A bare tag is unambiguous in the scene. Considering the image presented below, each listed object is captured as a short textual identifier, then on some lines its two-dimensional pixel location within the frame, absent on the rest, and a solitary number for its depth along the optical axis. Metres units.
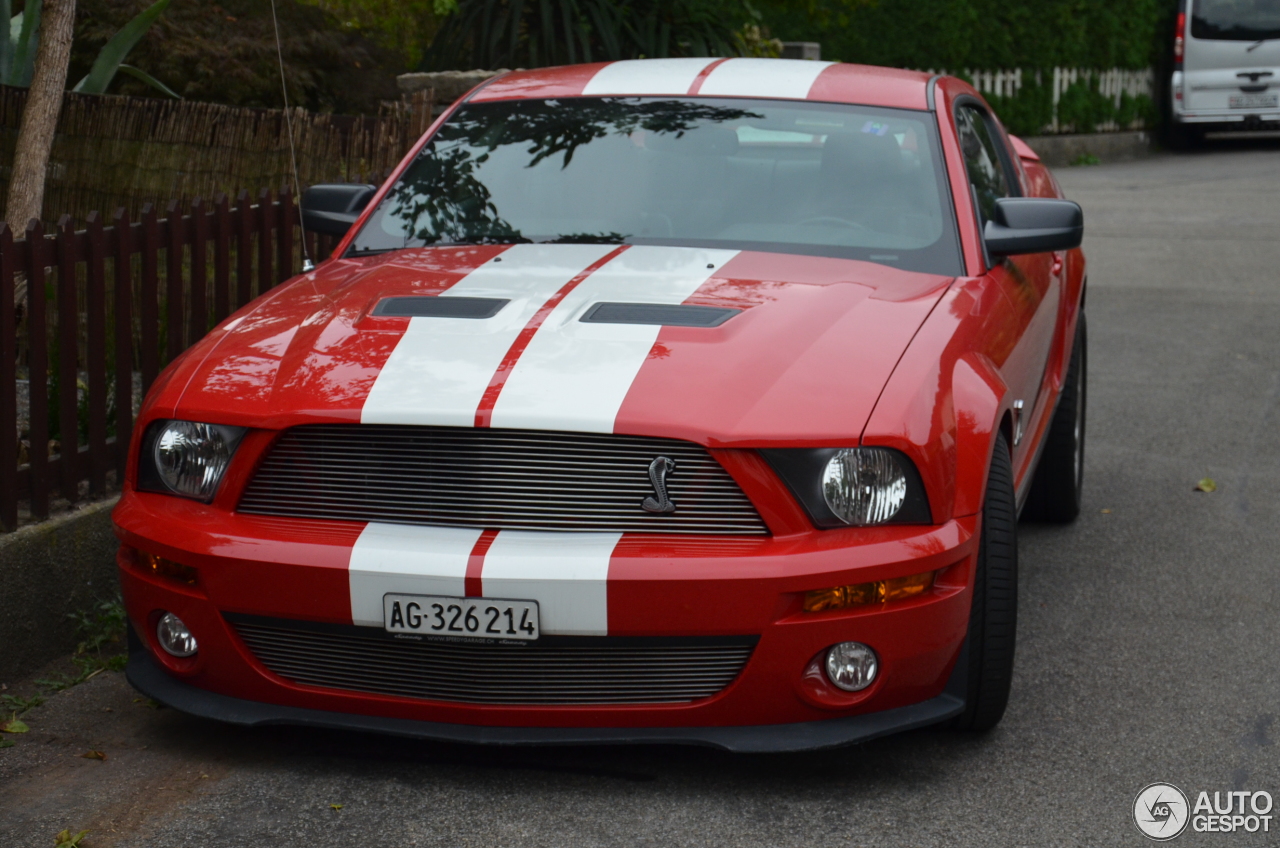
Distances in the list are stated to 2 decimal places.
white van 23.17
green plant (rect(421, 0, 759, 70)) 10.91
